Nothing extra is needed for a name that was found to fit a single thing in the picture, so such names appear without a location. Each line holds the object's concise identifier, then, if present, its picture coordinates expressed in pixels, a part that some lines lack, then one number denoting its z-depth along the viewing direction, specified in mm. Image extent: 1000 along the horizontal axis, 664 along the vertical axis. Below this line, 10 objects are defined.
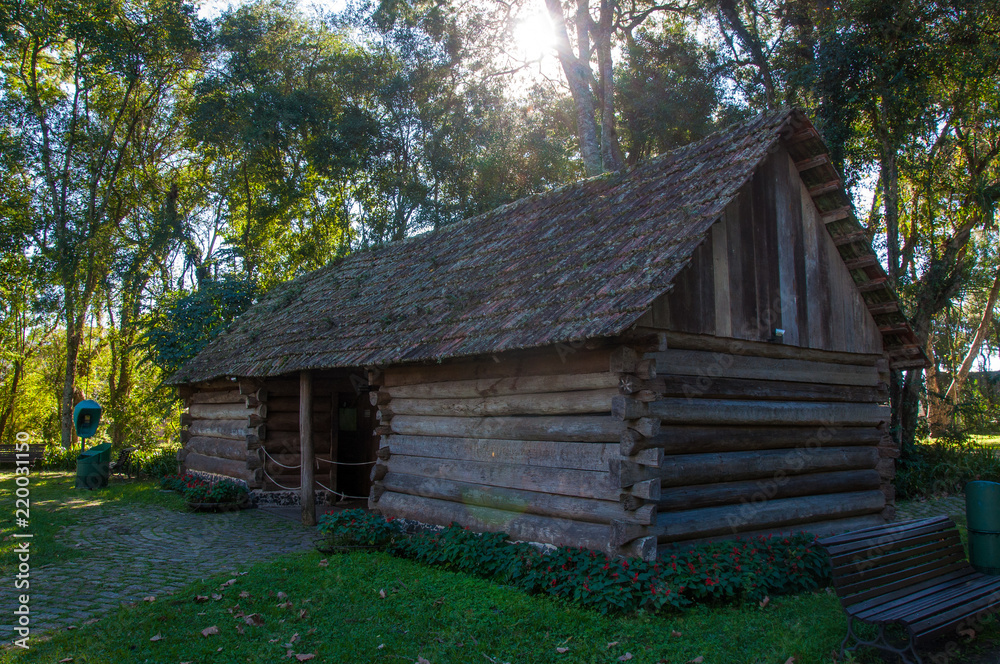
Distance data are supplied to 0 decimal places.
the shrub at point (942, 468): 14094
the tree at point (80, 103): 23719
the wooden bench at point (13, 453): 22078
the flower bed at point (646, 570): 6059
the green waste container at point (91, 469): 16297
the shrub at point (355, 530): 8883
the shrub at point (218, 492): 12523
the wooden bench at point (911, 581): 4824
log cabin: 6867
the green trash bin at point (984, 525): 6855
